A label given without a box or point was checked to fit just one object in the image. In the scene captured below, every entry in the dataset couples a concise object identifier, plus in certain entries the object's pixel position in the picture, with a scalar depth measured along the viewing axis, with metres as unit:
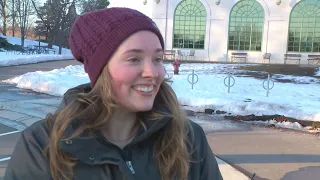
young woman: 1.50
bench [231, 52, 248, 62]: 33.59
